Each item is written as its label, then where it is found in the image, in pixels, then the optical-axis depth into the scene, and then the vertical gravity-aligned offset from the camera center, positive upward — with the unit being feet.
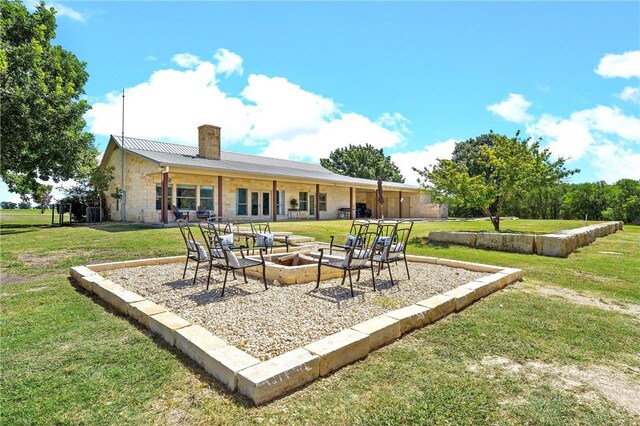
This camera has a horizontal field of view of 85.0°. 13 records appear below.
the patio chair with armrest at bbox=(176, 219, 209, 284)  17.04 -2.36
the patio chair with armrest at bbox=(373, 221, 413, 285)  17.58 -2.30
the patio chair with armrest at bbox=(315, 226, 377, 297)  15.57 -2.58
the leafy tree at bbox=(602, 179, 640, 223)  70.13 +1.02
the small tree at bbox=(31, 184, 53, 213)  71.67 +3.30
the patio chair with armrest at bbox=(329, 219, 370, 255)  19.88 -1.95
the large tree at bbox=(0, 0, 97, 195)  44.52 +14.12
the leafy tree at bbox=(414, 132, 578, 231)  35.01 +3.34
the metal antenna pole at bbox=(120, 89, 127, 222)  61.46 +1.53
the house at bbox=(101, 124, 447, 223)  56.49 +4.22
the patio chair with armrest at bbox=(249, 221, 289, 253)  23.71 -2.33
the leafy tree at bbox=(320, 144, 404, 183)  147.84 +19.39
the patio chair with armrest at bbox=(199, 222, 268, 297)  15.43 -2.46
